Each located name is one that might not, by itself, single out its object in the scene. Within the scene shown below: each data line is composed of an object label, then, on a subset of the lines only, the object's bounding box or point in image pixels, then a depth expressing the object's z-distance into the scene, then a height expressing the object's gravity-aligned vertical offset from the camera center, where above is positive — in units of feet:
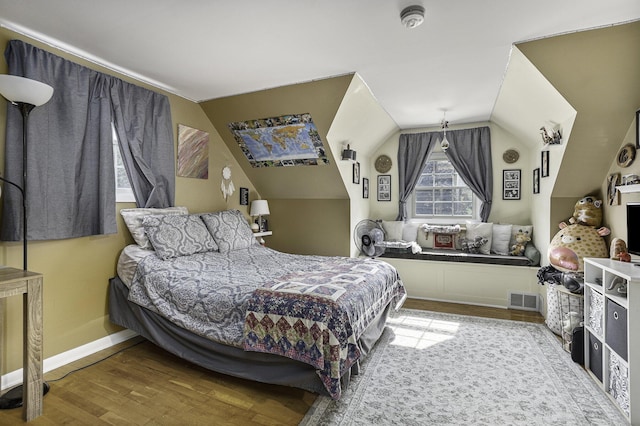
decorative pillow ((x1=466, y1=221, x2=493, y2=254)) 14.17 -0.82
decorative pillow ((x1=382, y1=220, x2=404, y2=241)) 15.98 -0.80
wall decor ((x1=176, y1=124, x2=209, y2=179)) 11.83 +2.38
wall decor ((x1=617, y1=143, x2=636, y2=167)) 8.54 +1.58
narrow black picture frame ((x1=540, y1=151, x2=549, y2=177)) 11.65 +1.83
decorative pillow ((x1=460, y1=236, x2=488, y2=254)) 14.25 -1.37
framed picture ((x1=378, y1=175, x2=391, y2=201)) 16.89 +1.40
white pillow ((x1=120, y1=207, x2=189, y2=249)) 9.68 -0.30
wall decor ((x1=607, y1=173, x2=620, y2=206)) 9.16 +0.70
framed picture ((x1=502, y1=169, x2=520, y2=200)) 14.65 +1.35
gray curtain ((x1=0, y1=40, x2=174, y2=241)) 7.45 +1.61
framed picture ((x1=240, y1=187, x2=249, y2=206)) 14.80 +0.85
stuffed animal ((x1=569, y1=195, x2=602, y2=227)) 10.09 +0.04
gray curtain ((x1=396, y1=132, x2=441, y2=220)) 15.91 +2.80
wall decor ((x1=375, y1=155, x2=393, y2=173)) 16.76 +2.65
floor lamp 6.42 +2.39
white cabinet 5.94 -2.43
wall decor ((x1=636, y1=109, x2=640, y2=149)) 8.06 +2.13
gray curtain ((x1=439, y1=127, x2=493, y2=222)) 14.98 +2.56
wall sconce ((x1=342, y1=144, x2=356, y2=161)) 13.25 +2.49
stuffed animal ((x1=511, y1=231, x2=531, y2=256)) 13.33 -1.24
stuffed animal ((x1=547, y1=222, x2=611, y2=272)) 9.68 -1.03
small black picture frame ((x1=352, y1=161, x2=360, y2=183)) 15.06 +2.00
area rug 6.27 -3.94
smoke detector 6.47 +4.05
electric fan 14.23 -1.03
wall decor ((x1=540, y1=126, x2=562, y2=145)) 10.36 +2.55
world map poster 12.35 +3.02
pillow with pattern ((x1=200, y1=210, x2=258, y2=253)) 11.13 -0.56
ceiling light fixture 13.35 +3.80
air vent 12.37 -3.44
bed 6.48 -2.04
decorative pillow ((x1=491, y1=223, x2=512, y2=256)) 13.88 -1.13
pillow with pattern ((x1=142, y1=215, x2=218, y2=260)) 9.39 -0.63
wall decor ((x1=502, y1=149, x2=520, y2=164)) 14.58 +2.64
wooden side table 6.18 -2.37
